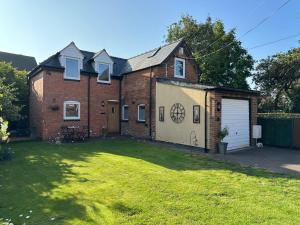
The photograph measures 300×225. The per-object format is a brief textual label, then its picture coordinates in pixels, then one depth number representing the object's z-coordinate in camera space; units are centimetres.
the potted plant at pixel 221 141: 1305
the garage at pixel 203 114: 1346
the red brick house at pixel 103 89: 1755
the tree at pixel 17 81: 1900
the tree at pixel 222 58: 2838
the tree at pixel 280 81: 3422
